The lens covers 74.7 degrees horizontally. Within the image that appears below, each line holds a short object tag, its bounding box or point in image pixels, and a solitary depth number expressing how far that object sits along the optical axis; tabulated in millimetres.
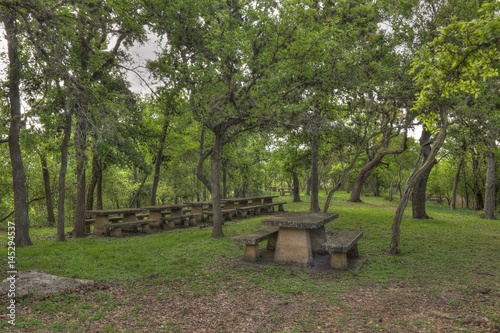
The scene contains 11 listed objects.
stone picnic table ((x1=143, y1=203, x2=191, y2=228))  12203
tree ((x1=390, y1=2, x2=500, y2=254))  3354
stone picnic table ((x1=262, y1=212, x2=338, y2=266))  6641
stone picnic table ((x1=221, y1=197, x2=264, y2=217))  14570
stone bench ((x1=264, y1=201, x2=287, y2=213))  16655
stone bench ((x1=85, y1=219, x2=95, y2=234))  11583
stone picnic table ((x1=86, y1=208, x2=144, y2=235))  10727
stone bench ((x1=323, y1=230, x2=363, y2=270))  6152
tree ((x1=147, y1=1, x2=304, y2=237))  8102
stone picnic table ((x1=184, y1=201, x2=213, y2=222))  13578
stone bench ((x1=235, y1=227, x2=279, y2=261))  6824
